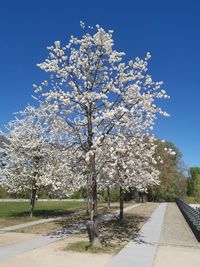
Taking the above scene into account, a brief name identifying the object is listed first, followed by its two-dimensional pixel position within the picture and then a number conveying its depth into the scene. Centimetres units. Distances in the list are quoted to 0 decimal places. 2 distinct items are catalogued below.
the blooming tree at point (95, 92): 731
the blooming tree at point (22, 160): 1233
